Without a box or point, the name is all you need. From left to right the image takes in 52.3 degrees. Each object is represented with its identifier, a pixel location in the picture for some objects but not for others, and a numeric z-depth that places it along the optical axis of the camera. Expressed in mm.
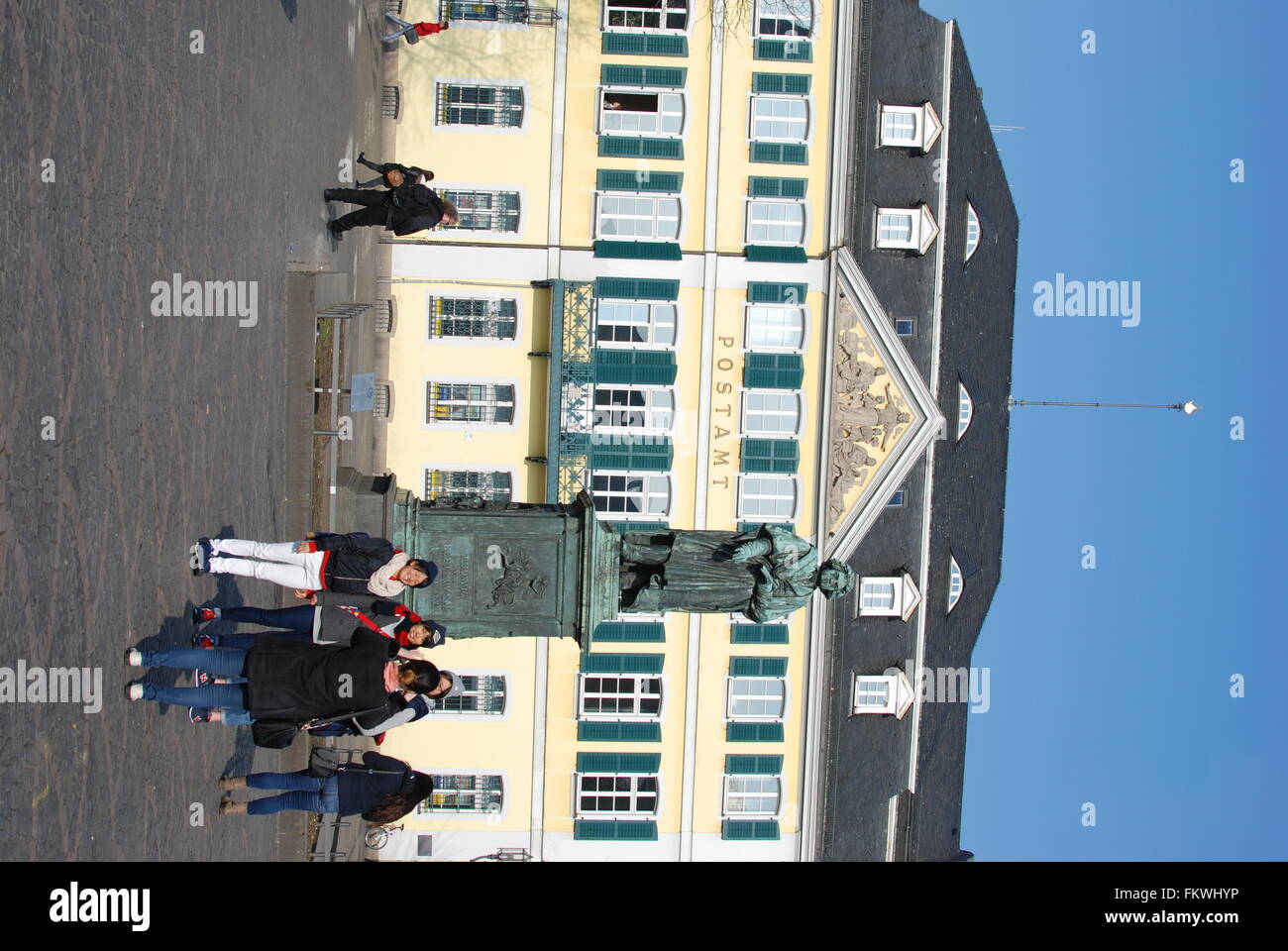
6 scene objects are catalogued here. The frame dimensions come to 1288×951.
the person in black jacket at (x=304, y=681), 11977
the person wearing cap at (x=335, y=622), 12719
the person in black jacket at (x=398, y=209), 19953
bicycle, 27666
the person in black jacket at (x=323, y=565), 13062
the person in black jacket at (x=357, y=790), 13438
